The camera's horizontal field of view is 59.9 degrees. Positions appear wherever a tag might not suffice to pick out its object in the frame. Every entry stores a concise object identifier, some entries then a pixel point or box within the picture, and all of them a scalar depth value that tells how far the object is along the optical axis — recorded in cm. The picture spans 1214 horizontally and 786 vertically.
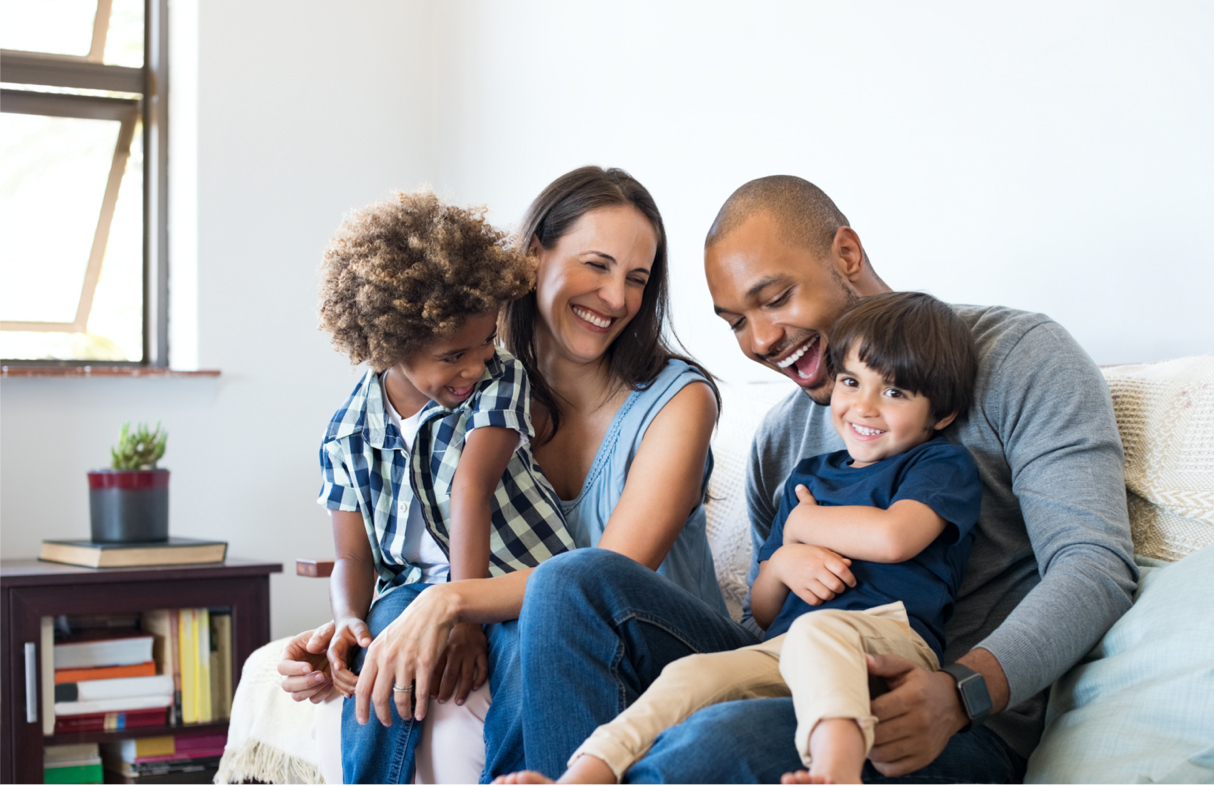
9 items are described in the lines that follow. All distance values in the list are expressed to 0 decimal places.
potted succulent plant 254
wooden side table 227
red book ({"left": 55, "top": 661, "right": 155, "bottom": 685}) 235
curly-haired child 134
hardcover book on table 242
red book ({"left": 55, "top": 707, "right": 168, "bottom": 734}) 234
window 317
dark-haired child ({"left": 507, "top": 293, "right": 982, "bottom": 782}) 90
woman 139
